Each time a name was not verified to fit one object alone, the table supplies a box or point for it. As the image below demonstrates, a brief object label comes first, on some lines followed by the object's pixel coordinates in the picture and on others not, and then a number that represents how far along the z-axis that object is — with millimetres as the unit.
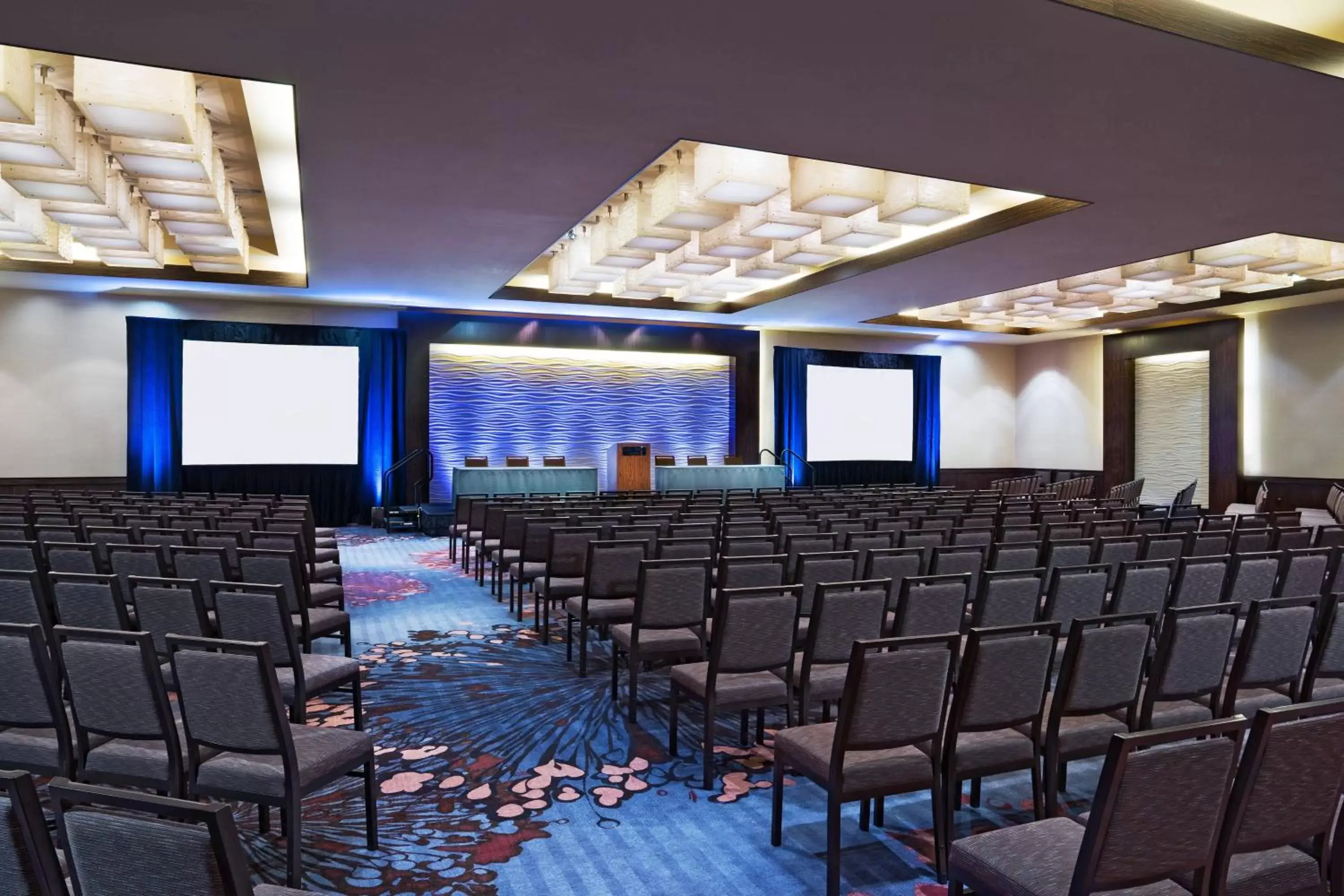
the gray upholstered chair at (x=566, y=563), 5711
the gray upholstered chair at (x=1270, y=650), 3182
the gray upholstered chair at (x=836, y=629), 3477
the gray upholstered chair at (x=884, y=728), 2537
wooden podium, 14977
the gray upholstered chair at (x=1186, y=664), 3025
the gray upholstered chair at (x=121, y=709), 2520
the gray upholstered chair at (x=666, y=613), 4168
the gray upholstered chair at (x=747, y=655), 3422
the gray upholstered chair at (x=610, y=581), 4941
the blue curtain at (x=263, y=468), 13086
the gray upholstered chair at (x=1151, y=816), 1792
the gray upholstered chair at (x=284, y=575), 4191
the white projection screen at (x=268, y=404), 13570
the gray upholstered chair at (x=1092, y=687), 2828
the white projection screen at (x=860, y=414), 17562
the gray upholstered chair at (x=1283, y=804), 1866
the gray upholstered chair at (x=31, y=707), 2584
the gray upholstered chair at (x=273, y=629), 3293
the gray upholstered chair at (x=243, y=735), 2451
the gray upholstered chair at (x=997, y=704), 2688
